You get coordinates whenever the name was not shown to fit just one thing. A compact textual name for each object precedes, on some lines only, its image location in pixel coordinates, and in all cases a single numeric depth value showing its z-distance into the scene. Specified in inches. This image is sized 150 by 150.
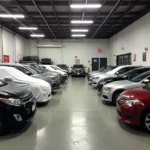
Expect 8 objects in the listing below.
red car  129.5
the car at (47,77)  267.9
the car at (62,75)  430.8
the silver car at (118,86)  205.1
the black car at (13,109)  121.3
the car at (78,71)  698.2
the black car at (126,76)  267.7
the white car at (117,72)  346.1
